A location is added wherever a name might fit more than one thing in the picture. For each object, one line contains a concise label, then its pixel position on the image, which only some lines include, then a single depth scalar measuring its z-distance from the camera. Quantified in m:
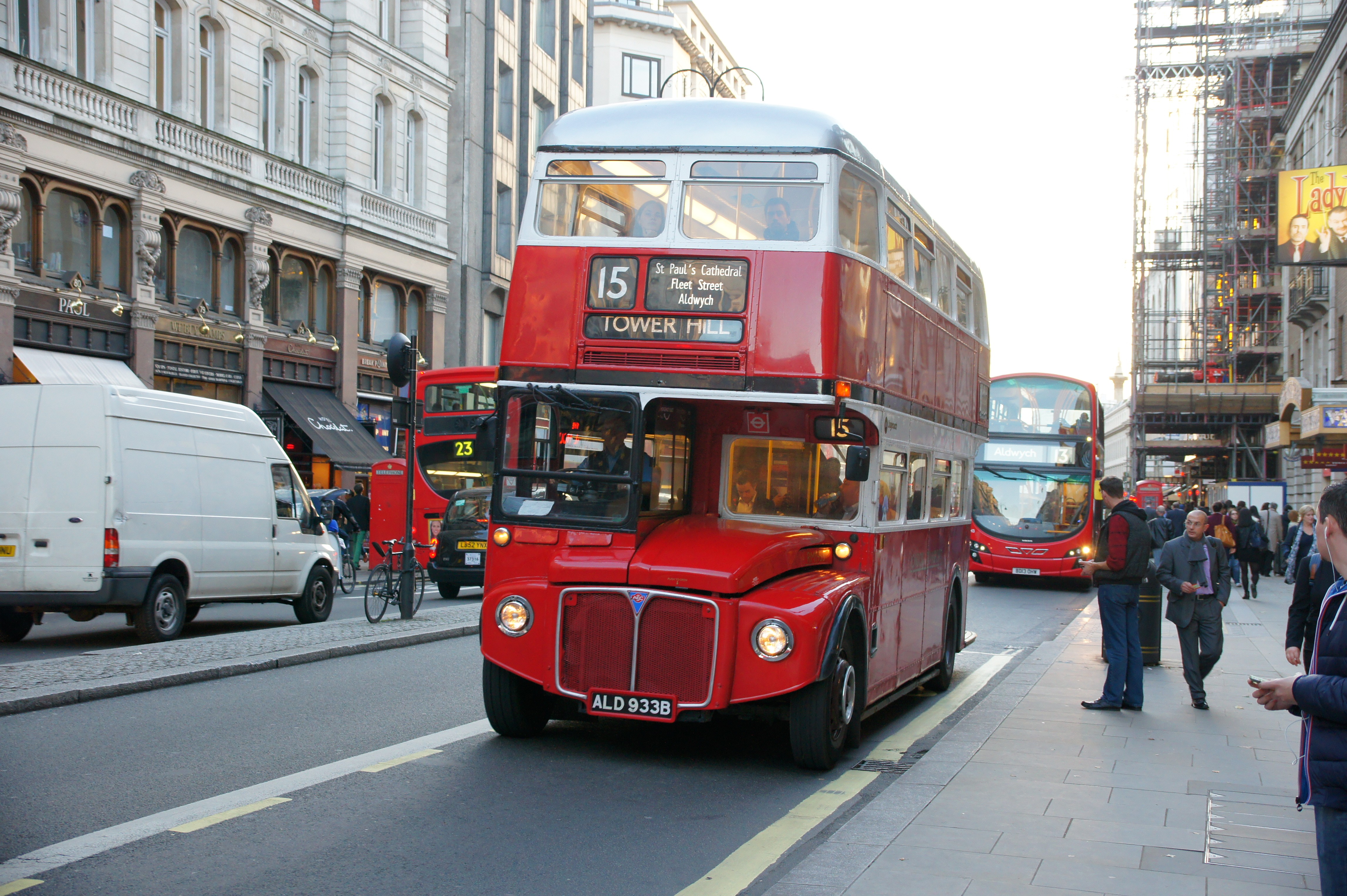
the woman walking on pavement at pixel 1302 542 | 14.46
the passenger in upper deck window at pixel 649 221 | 8.35
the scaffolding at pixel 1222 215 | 52.34
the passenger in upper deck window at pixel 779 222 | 8.19
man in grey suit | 11.09
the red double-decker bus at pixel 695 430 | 7.69
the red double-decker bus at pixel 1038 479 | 26.34
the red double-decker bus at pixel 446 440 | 25.69
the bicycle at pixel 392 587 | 16.58
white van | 13.20
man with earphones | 3.87
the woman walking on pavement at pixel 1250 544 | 26.19
